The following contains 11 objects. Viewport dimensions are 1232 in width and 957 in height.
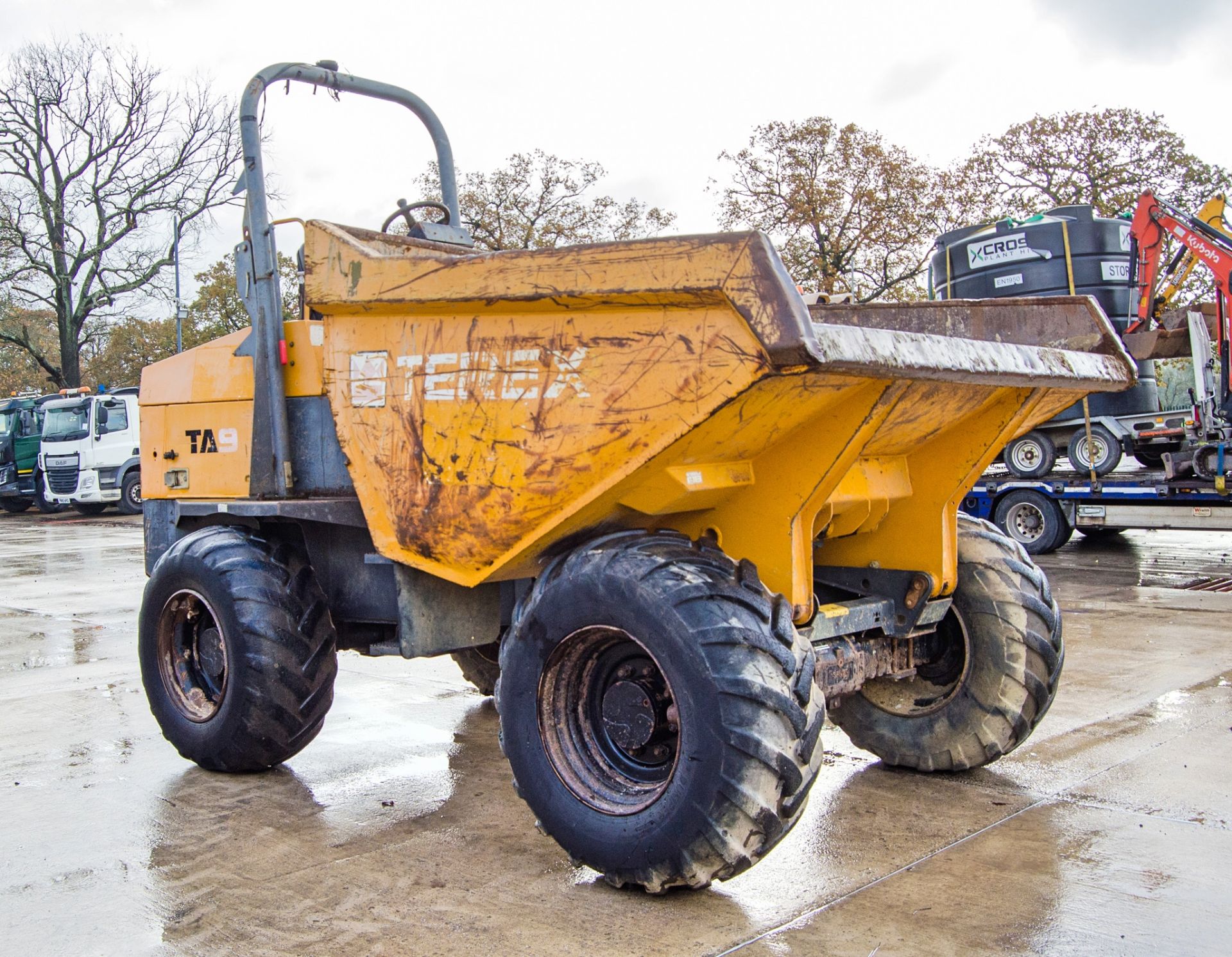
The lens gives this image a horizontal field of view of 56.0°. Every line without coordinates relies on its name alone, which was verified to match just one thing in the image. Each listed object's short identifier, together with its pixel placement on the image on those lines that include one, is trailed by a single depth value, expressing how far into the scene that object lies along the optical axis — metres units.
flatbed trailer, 11.73
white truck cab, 23.20
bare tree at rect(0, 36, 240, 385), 32.28
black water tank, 12.76
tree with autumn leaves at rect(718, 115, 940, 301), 24.53
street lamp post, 28.02
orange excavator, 11.68
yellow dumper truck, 3.22
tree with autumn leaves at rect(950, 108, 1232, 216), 25.53
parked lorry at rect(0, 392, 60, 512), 25.72
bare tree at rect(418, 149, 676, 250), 27.00
